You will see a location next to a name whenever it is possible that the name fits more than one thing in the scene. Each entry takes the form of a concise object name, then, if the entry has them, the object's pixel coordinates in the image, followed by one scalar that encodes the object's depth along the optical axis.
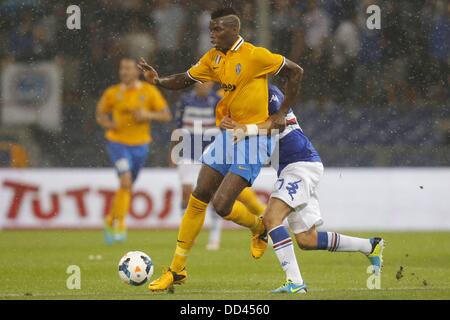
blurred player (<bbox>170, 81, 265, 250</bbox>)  28.06
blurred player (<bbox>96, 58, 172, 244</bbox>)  30.28
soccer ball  17.81
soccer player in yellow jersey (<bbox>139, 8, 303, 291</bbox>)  17.92
